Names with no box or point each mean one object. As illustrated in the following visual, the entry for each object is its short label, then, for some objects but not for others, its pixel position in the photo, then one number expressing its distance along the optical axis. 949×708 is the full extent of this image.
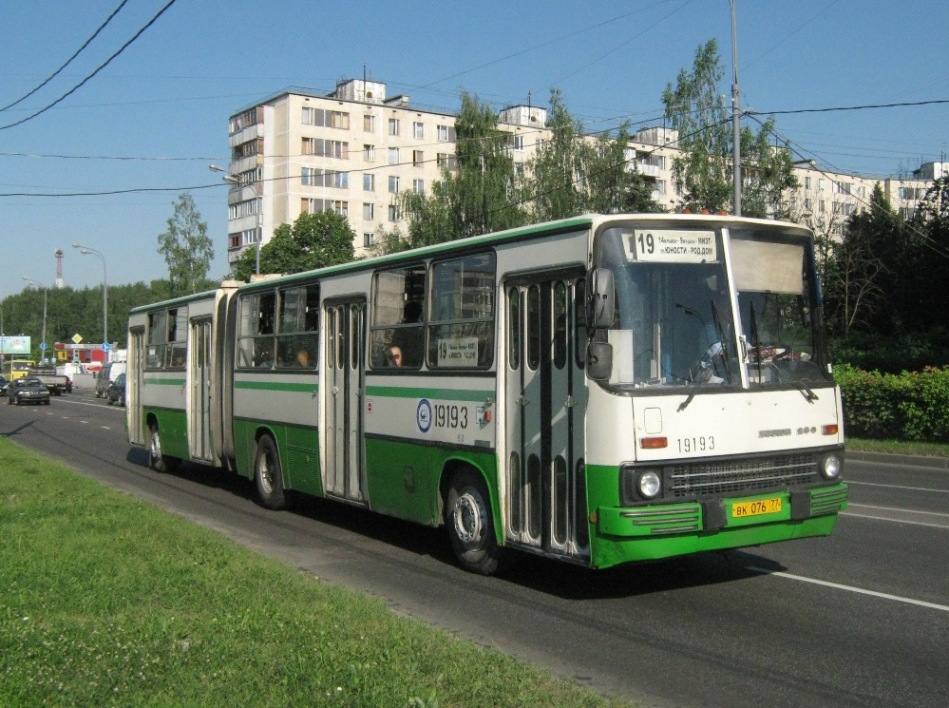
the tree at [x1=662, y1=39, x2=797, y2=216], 45.25
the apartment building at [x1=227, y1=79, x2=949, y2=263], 82.62
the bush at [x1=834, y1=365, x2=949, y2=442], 23.20
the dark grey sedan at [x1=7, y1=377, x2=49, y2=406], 55.09
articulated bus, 7.96
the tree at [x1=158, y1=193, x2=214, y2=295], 78.12
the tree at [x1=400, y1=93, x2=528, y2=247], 56.53
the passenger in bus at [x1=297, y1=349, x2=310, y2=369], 13.12
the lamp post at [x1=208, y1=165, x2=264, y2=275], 41.62
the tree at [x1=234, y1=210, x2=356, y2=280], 71.56
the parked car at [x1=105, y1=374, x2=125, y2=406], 54.47
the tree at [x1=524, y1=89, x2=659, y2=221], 54.66
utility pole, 28.62
